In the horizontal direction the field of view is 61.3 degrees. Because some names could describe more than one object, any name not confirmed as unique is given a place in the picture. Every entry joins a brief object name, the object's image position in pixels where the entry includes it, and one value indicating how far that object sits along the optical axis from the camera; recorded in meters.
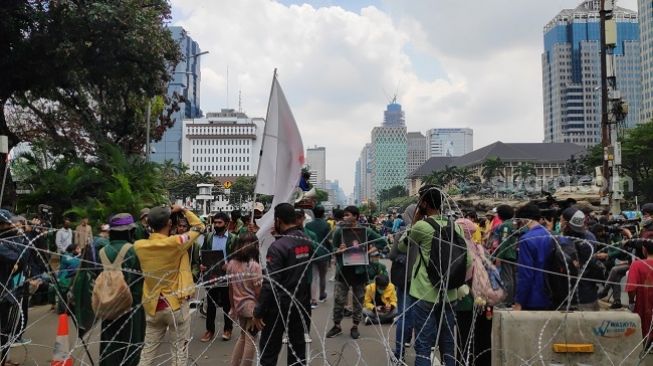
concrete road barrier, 4.30
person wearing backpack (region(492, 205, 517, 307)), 6.08
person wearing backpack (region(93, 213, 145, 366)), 4.50
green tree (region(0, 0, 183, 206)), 14.76
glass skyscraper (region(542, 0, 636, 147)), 140.00
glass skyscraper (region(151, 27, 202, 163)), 158.00
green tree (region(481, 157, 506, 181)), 100.31
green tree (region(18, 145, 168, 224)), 13.92
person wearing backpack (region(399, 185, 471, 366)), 4.69
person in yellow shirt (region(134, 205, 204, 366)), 4.59
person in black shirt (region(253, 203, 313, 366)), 4.66
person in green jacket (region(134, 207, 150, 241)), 7.63
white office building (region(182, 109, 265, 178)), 155.25
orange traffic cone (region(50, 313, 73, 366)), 5.45
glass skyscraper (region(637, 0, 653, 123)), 106.75
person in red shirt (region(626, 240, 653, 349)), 5.23
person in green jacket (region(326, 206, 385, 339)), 7.48
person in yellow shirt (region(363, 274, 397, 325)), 8.44
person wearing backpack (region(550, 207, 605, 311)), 5.20
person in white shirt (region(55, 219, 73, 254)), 11.41
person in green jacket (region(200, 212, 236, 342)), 7.35
